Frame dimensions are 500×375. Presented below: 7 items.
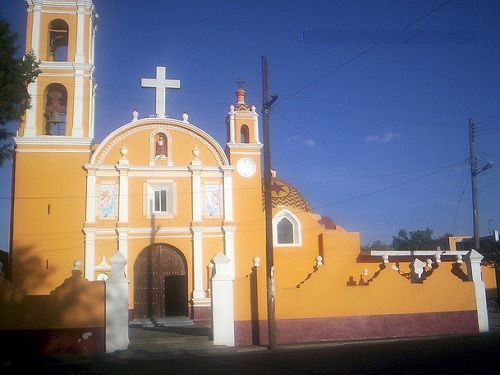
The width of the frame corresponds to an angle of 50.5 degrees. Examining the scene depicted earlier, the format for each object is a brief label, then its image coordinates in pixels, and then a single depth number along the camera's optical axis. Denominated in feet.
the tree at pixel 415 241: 211.41
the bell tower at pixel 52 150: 64.44
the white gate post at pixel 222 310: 49.73
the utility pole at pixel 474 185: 75.46
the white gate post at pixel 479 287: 57.62
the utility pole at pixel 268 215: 48.15
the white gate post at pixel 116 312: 47.52
